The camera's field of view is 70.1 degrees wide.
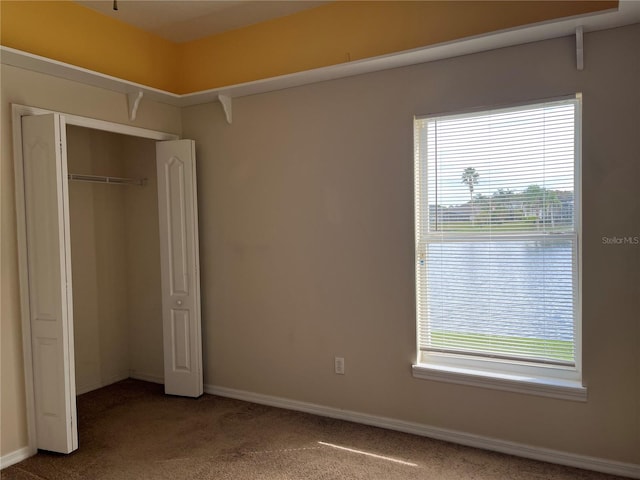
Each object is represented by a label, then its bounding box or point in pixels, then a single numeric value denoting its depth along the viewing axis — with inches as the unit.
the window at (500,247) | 107.7
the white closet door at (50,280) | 112.0
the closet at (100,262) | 113.1
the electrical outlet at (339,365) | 133.1
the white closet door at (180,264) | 149.2
